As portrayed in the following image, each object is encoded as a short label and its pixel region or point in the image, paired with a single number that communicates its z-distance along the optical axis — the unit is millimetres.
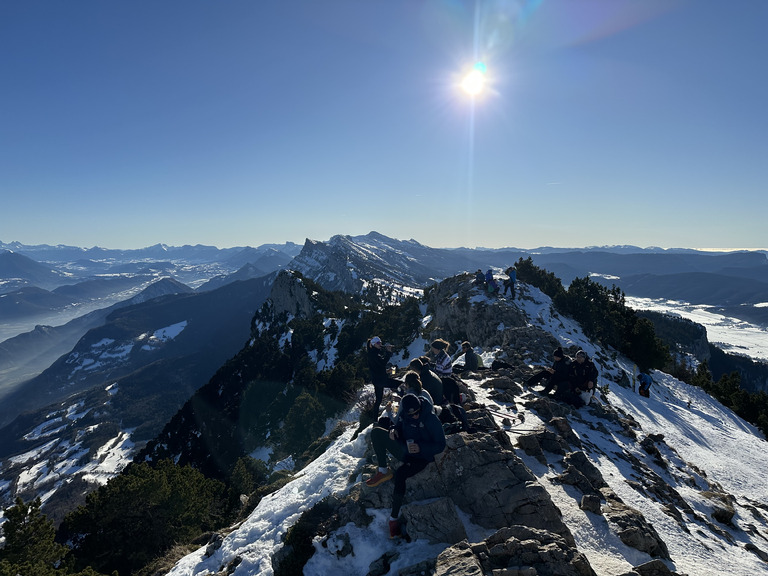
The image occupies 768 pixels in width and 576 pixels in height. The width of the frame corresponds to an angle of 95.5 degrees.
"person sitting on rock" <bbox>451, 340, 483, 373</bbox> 23859
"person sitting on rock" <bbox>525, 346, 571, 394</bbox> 19359
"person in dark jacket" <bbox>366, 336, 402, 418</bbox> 14641
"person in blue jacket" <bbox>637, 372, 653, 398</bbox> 31219
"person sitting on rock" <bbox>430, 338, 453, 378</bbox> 16125
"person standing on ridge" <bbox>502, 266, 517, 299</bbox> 43906
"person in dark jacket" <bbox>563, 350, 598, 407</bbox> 19703
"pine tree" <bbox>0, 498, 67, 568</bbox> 14734
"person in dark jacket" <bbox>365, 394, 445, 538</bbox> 9219
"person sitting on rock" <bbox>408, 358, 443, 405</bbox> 13094
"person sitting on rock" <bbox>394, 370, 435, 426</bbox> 10609
